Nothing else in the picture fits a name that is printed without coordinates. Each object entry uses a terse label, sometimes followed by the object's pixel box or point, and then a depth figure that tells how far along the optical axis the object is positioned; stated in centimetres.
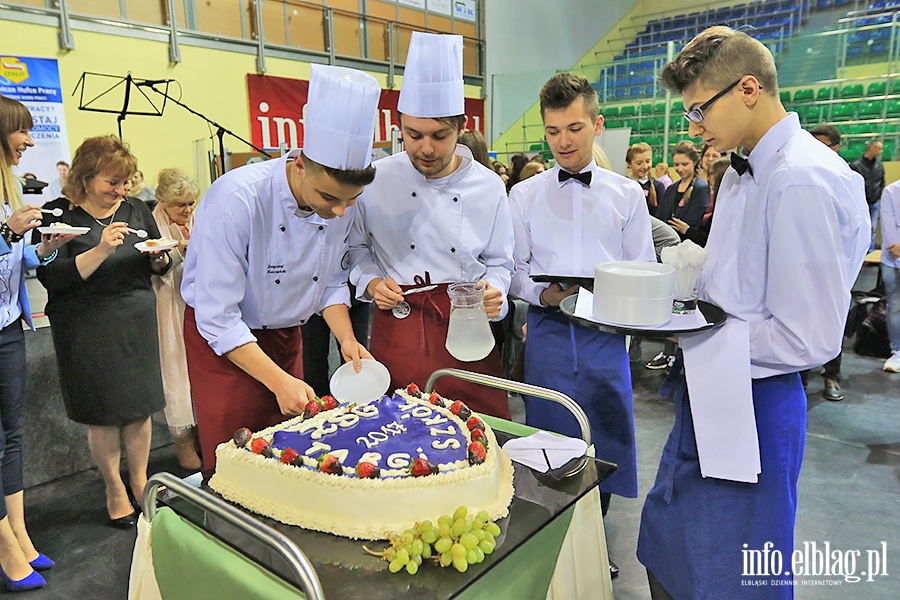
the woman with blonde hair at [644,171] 500
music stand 539
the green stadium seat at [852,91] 846
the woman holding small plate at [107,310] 236
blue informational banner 492
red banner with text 707
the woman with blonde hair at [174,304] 298
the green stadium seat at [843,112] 838
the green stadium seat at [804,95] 881
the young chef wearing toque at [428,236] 178
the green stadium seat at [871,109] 817
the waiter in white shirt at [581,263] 200
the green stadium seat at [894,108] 794
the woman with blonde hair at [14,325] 200
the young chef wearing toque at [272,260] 146
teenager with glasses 115
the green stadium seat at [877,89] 818
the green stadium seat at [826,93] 858
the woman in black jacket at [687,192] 432
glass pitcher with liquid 157
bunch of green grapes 103
